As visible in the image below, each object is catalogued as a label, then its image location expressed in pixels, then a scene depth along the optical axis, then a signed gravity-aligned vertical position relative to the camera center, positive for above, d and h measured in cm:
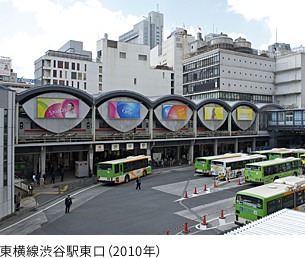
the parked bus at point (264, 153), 4325 -335
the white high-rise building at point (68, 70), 7694 +1707
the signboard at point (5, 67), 8748 +2012
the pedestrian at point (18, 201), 2353 -606
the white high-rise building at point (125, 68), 7971 +1885
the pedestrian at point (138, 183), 2945 -556
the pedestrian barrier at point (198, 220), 1772 -626
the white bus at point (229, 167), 3325 -439
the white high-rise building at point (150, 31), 19025 +6979
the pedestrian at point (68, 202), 2173 -561
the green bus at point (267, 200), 1738 -451
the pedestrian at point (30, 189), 2809 -596
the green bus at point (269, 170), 2917 -426
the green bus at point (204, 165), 3503 -428
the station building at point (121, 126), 3472 +79
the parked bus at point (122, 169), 3166 -468
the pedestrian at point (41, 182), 3153 -589
